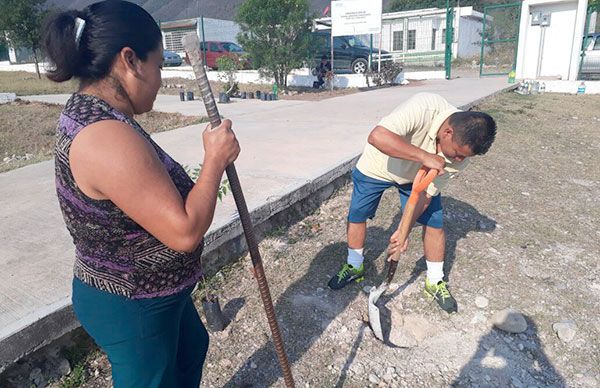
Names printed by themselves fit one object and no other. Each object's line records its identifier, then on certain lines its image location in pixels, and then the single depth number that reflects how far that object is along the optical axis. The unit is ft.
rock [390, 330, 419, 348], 8.60
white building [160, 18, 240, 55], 79.15
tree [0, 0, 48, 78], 61.21
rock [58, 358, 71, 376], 7.27
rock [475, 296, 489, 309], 9.40
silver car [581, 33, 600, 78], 46.60
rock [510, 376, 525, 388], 7.51
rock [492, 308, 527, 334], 8.59
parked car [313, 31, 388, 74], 55.83
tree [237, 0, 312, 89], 43.93
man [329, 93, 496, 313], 7.70
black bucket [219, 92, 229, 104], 38.01
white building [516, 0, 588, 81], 43.39
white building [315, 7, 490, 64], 80.79
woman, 3.65
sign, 47.03
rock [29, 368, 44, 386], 6.98
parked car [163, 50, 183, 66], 74.74
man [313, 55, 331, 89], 49.65
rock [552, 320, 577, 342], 8.42
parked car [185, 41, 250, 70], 66.23
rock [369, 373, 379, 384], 7.54
